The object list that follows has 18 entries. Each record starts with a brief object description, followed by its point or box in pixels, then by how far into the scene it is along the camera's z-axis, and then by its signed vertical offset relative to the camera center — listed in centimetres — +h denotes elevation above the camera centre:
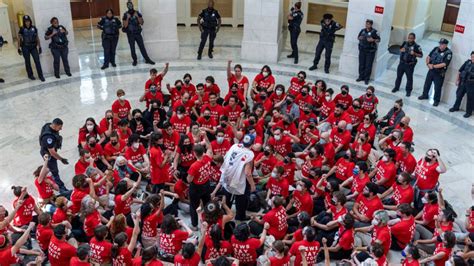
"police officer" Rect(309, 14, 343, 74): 1373 -195
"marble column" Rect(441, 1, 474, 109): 1189 -180
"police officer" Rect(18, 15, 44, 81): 1273 -208
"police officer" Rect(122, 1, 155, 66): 1405 -171
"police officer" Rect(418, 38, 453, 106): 1204 -223
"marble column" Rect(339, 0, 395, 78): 1337 -169
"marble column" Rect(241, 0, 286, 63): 1466 -191
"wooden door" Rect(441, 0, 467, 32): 1819 -168
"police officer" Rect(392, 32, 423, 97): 1250 -221
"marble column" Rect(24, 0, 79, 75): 1307 -152
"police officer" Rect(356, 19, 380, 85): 1316 -206
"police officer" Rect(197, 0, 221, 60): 1468 -172
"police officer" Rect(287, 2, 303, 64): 1459 -169
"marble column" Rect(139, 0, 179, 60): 1455 -189
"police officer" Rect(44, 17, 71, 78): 1298 -204
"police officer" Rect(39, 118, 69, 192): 843 -295
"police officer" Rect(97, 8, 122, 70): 1391 -191
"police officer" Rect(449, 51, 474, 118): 1152 -260
